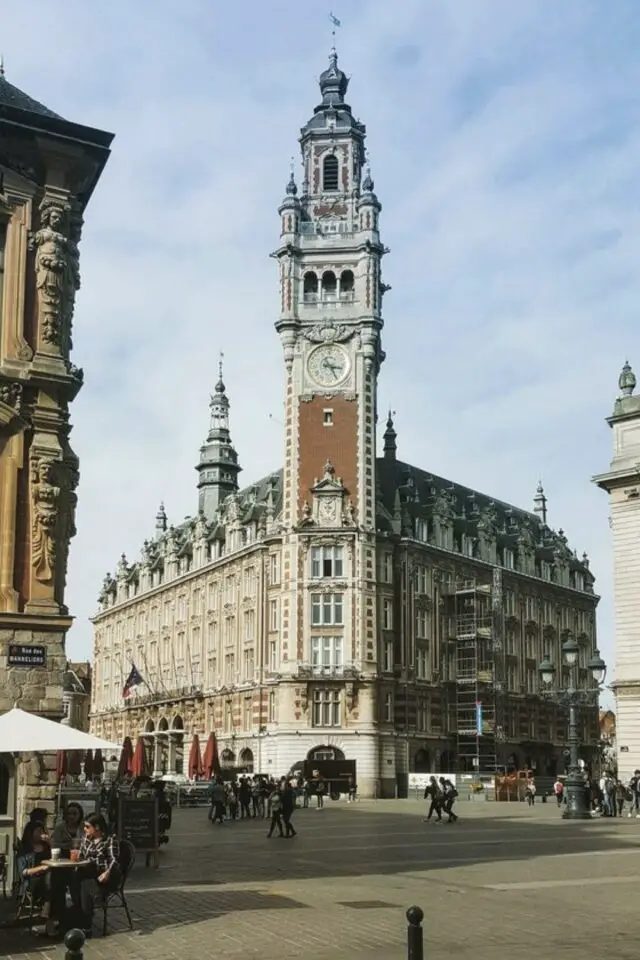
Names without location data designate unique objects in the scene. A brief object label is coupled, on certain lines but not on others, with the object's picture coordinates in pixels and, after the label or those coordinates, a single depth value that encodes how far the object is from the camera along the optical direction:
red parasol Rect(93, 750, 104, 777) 56.16
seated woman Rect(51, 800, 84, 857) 16.73
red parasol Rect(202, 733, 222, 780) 57.59
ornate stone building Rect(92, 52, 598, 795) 74.44
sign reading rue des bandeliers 20.89
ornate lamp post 38.53
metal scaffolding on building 81.62
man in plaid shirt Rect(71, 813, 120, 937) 14.67
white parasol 16.03
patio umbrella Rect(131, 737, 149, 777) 52.91
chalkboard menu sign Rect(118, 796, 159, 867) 24.97
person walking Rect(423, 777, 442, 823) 38.97
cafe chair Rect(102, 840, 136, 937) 15.43
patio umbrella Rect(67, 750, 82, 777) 57.13
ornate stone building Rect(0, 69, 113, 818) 21.00
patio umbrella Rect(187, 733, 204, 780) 61.19
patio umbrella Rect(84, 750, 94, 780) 57.46
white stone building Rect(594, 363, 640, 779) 50.16
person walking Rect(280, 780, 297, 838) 32.88
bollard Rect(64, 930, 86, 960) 7.72
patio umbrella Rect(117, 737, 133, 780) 53.03
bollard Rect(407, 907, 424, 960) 8.67
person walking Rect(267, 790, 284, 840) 32.75
